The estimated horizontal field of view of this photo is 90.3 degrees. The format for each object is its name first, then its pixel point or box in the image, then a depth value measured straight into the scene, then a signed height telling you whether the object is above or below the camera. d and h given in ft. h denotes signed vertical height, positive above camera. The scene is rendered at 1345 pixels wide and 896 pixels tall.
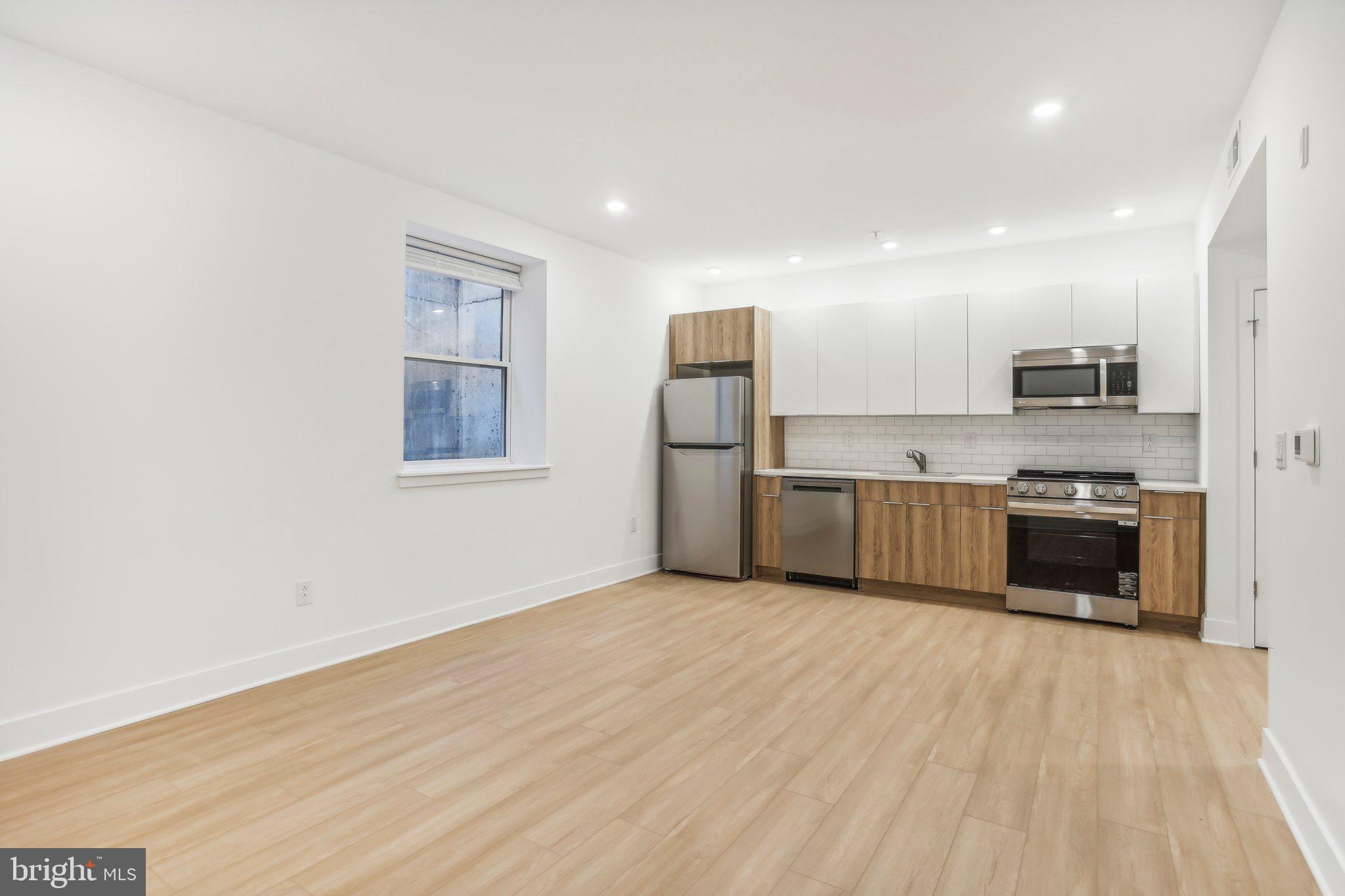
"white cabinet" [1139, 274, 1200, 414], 14.20 +2.16
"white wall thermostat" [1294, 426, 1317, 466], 6.18 +0.00
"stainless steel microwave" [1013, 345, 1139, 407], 14.70 +1.54
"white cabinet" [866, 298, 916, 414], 17.35 +2.33
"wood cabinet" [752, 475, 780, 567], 18.03 -2.11
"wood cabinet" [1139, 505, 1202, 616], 13.05 -2.37
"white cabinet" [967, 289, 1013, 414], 16.10 +2.24
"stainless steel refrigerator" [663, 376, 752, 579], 17.92 -0.87
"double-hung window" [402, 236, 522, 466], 13.69 +1.91
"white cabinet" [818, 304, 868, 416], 18.10 +2.32
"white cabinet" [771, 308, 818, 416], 18.84 +2.36
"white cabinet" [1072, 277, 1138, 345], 14.74 +2.97
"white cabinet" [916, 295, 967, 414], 16.66 +2.27
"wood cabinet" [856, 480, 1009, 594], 15.21 -2.12
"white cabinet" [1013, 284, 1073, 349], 15.39 +2.98
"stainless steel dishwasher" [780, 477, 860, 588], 16.90 -2.24
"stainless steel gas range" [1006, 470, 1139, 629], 13.58 -2.09
